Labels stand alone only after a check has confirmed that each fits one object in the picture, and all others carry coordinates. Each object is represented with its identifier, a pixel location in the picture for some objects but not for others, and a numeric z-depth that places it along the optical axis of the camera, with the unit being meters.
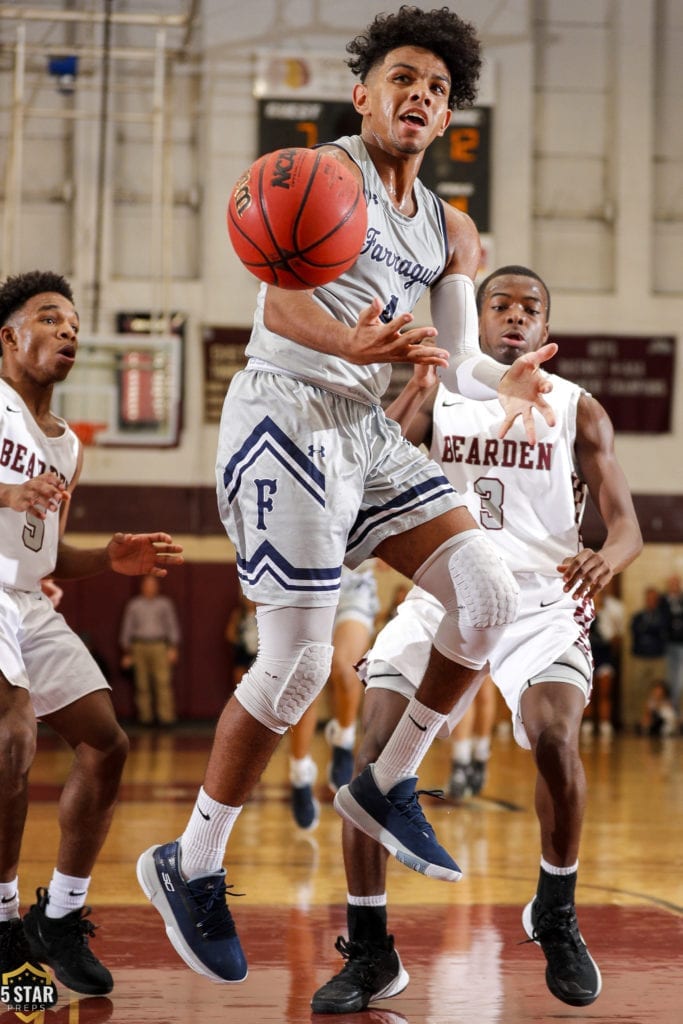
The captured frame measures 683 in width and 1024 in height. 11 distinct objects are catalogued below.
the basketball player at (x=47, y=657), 3.67
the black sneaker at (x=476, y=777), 9.01
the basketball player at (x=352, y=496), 3.32
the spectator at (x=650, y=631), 15.21
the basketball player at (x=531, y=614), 3.78
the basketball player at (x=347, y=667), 7.75
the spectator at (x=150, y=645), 15.02
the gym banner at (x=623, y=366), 15.58
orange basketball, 3.17
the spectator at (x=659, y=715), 15.12
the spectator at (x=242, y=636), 14.82
